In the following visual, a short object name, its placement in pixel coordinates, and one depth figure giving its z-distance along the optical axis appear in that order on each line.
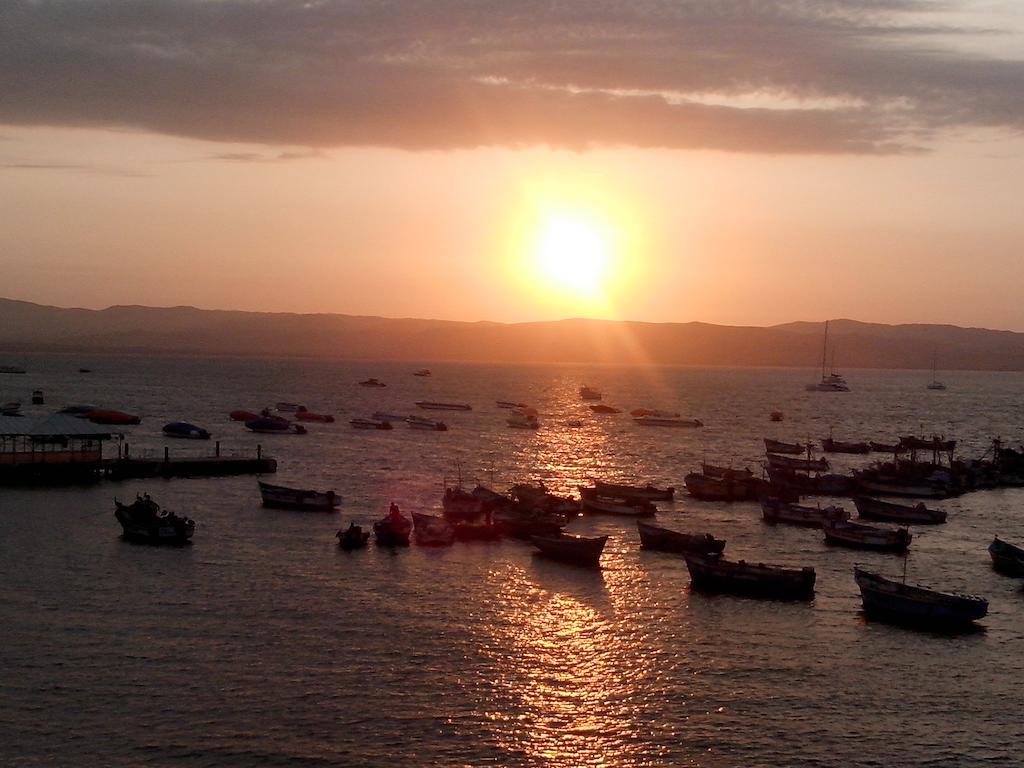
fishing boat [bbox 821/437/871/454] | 126.38
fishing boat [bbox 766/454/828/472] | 104.04
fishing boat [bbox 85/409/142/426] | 127.14
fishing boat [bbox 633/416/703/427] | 162.75
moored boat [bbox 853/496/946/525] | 75.00
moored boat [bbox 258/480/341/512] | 71.81
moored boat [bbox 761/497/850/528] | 72.00
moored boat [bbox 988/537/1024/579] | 57.56
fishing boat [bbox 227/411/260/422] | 141.20
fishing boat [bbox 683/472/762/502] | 83.38
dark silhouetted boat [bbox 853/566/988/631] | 46.91
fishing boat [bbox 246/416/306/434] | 129.38
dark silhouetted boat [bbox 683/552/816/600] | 51.38
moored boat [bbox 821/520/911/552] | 63.88
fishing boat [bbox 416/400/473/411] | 179.44
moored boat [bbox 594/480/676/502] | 77.25
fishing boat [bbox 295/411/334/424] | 147.38
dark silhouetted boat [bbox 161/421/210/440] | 117.56
